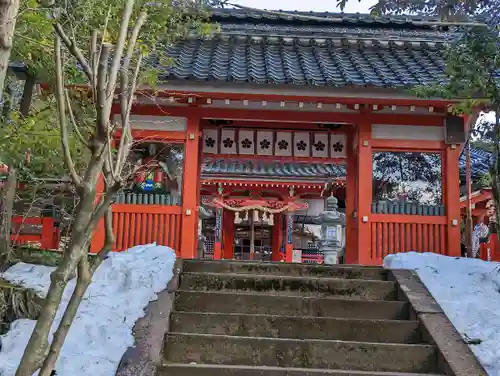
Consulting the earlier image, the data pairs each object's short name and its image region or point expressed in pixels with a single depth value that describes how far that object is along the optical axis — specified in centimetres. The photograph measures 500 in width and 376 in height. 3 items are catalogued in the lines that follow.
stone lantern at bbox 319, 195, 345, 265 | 998
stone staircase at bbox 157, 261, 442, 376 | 435
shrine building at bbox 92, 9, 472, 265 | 755
